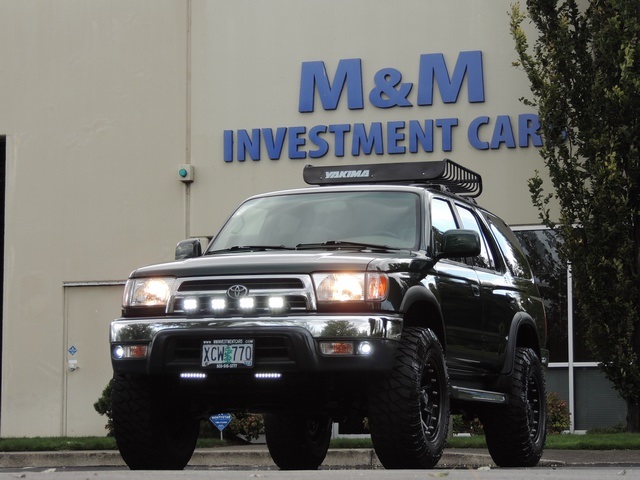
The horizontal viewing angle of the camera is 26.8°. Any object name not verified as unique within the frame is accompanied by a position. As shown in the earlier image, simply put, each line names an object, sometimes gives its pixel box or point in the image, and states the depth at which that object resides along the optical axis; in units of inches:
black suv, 310.8
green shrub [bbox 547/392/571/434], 752.3
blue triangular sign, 690.2
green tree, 701.9
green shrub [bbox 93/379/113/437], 773.9
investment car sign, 791.1
